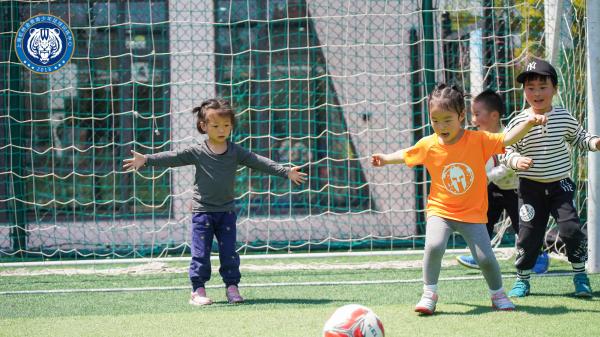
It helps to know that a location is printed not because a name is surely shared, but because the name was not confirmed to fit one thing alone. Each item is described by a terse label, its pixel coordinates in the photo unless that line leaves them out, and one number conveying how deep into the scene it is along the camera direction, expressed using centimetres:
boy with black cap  875
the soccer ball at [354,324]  636
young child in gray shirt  936
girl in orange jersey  811
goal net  1515
